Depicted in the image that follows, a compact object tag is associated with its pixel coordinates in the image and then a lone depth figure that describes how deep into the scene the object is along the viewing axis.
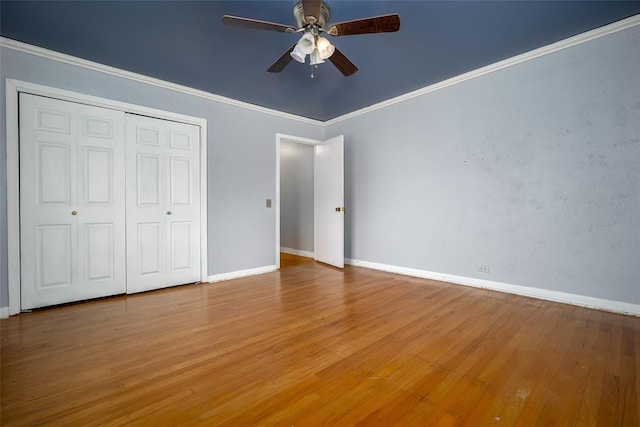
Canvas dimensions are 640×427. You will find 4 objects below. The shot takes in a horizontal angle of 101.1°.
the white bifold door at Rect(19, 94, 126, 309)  2.62
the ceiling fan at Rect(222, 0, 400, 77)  1.81
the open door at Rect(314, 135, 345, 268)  4.40
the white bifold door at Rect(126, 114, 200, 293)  3.18
